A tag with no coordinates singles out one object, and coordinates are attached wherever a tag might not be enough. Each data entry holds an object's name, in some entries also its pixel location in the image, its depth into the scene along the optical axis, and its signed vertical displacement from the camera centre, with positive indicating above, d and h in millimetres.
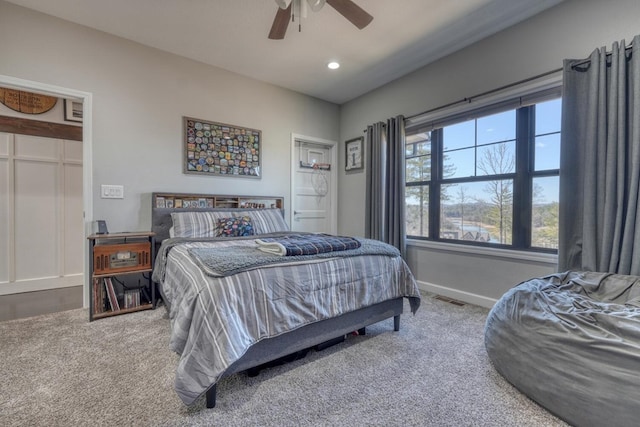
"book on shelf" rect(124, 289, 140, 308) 2688 -875
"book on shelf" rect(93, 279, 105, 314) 2498 -803
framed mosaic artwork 3346 +723
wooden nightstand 2500 -580
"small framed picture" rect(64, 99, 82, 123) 3416 +1154
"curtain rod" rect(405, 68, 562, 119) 2421 +1151
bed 1316 -530
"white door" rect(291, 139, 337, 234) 4320 +327
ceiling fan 1859 +1394
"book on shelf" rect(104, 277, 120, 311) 2588 -798
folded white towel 1811 -273
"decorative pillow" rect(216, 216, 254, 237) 2932 -208
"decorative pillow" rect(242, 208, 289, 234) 3186 -154
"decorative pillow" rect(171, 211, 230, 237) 2805 -172
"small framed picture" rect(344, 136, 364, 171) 4273 +840
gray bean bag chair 1206 -673
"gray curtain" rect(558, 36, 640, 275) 1946 +340
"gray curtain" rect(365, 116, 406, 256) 3557 +334
